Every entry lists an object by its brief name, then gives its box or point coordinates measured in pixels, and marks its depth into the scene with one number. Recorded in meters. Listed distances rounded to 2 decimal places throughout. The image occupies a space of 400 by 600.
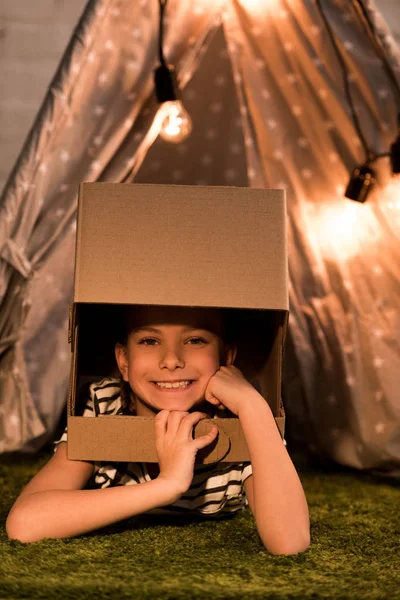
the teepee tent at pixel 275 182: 1.69
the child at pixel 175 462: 1.40
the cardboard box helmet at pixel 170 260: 1.40
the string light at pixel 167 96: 1.71
